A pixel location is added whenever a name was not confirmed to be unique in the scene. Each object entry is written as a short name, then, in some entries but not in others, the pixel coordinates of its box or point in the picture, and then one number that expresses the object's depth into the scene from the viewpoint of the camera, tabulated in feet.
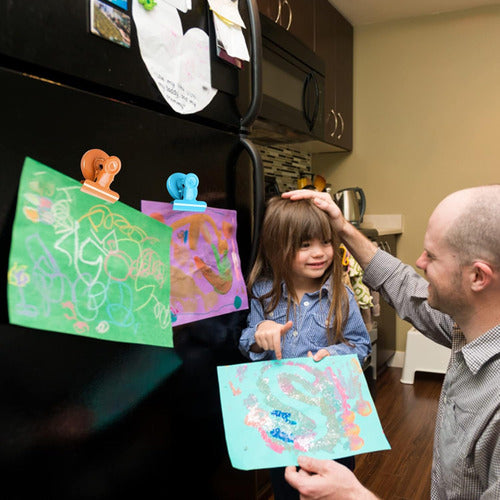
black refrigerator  2.04
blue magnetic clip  2.86
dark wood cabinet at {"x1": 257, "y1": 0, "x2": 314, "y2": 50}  7.74
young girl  4.42
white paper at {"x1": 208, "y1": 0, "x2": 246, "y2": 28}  3.19
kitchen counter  11.98
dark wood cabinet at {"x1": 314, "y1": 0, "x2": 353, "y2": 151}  10.12
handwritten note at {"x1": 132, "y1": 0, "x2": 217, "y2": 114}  2.64
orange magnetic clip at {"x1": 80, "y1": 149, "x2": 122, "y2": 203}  2.29
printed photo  2.32
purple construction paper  2.86
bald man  2.84
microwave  7.11
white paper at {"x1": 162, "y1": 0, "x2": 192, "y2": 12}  2.81
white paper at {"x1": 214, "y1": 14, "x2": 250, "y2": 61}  3.23
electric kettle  10.75
